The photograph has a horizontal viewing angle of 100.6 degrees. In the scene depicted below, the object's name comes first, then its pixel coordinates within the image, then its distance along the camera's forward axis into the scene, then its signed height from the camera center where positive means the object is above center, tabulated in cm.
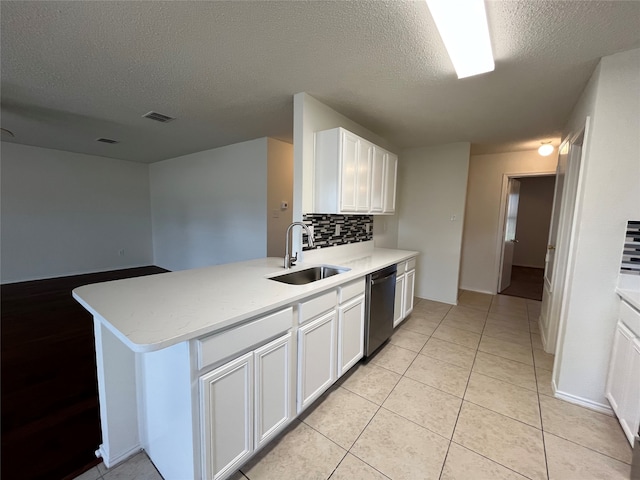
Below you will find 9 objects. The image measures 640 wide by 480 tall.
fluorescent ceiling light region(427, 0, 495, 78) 129 +103
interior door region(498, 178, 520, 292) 445 -14
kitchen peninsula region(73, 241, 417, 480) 113 -76
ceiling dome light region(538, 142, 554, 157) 354 +96
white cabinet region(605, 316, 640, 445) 147 -94
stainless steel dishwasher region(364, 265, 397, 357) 233 -84
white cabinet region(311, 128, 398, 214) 240 +42
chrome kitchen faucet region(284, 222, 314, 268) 223 -24
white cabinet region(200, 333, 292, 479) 117 -94
